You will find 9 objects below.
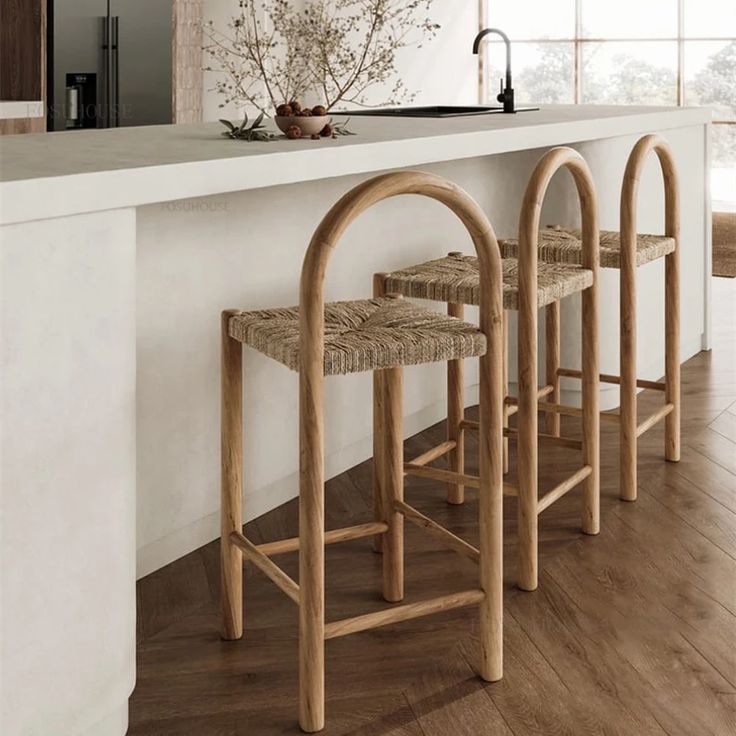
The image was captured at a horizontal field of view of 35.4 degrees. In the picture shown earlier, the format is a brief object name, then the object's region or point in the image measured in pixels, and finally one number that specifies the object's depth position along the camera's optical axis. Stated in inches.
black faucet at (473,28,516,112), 150.7
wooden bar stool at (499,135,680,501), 125.7
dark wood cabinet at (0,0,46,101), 214.1
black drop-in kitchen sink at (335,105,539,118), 153.5
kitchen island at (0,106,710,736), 71.5
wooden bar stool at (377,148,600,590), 104.4
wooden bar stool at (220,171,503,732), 79.8
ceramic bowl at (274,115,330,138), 107.7
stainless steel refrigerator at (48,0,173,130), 218.5
